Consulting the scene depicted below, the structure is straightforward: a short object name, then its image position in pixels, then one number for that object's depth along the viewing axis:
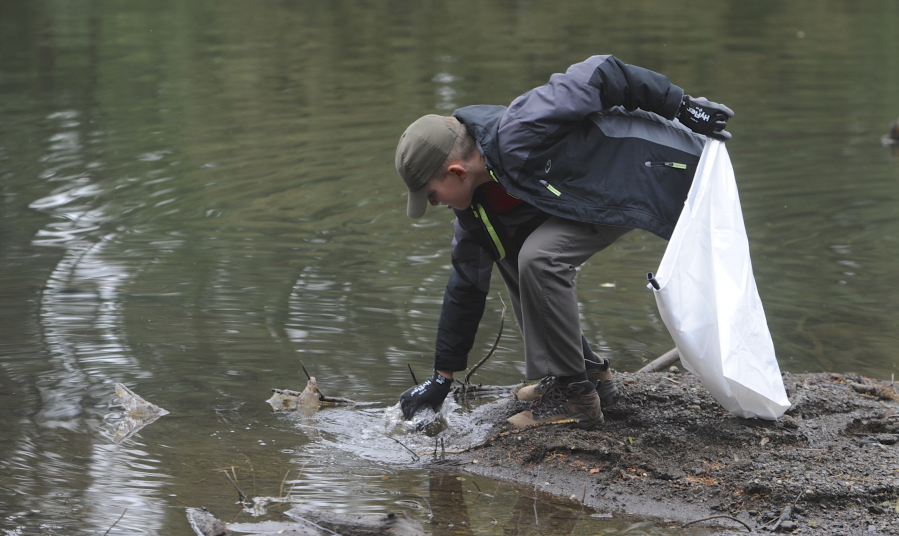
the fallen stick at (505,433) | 7.25
